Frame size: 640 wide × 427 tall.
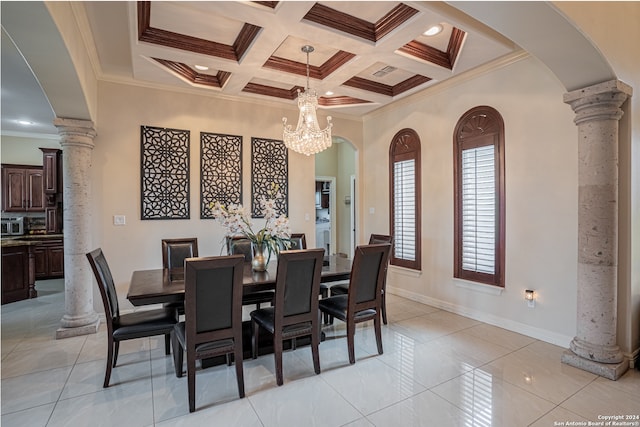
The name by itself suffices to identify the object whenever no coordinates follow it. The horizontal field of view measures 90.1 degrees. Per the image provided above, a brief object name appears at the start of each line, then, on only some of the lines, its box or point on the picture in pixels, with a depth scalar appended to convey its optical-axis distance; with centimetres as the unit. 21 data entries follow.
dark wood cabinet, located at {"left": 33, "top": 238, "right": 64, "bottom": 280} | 640
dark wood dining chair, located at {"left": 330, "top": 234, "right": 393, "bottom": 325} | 384
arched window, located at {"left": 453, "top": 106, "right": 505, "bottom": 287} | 371
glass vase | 320
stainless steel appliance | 676
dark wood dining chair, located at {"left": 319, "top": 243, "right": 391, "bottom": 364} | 286
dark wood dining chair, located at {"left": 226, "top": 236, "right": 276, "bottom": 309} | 395
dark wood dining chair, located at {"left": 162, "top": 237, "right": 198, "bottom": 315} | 375
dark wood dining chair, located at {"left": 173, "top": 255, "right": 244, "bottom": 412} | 214
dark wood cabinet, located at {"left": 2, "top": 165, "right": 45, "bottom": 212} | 664
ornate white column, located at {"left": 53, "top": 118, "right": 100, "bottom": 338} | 361
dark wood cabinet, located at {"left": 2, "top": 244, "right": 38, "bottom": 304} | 487
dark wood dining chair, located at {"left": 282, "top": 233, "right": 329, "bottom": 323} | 407
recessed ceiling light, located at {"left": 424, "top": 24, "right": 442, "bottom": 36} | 304
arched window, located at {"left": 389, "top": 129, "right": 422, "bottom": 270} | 480
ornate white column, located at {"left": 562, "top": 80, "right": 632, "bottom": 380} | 262
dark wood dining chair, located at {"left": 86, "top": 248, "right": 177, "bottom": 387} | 242
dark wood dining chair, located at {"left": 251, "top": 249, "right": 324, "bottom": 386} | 247
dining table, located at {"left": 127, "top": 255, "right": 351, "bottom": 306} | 239
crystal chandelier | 358
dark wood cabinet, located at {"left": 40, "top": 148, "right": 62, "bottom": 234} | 637
